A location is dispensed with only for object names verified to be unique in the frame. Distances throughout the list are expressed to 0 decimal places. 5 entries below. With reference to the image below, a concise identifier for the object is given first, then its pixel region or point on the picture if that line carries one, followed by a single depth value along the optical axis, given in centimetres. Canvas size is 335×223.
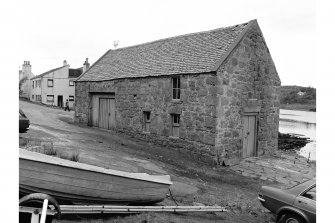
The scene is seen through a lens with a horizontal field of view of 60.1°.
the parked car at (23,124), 1224
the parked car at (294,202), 600
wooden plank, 540
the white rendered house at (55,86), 3997
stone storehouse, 1309
